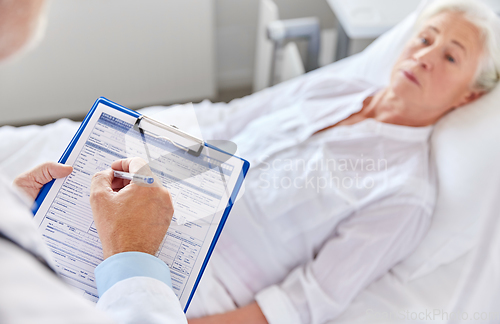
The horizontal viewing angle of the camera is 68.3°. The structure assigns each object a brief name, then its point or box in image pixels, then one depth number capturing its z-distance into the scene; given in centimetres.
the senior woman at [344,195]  87
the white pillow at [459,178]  88
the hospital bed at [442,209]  88
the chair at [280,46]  138
